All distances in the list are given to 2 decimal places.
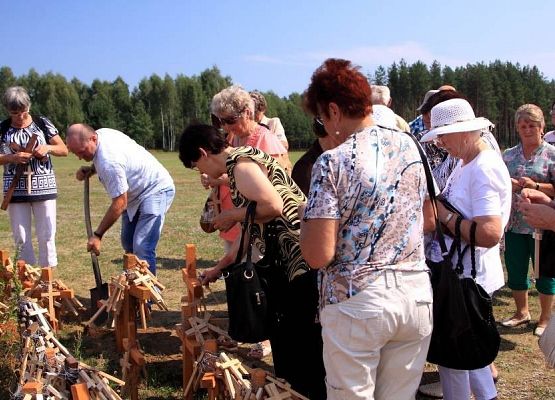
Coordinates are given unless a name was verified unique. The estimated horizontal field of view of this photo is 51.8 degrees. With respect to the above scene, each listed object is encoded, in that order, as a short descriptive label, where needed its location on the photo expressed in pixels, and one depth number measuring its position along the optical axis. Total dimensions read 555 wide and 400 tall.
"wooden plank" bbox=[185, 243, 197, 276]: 3.92
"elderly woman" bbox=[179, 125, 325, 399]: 2.96
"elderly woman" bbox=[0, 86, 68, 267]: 5.60
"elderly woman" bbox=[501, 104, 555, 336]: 4.95
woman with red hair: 2.08
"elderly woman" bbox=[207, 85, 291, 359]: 4.16
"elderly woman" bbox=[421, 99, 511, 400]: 2.67
